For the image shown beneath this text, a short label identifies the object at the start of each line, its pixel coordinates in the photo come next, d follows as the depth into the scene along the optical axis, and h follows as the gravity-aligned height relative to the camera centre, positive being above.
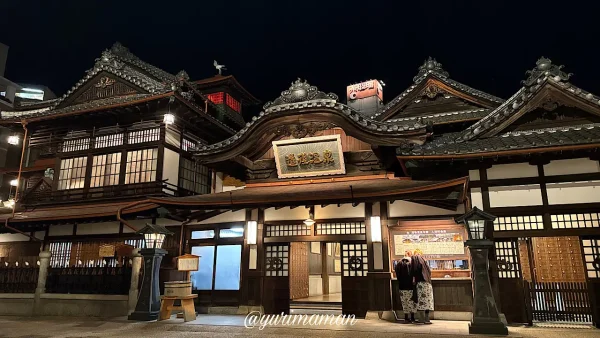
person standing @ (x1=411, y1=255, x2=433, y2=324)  11.88 -0.59
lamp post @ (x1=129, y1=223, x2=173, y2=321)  12.76 -0.21
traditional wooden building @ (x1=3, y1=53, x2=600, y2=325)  12.00 +2.14
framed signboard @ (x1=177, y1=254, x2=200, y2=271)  14.08 +0.15
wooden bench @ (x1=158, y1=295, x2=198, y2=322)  12.70 -1.21
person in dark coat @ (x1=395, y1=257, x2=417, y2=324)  12.04 -0.57
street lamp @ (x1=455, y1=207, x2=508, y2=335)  9.91 -0.31
